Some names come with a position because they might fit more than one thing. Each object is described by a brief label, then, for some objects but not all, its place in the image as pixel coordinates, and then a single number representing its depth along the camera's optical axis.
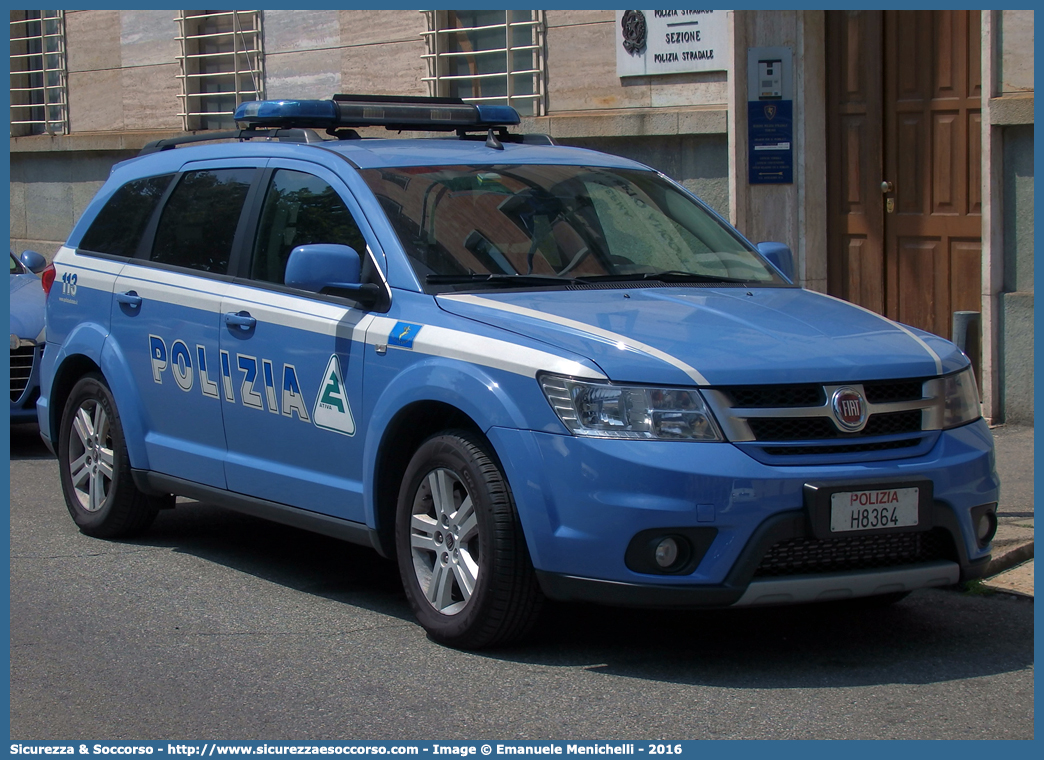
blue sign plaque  11.48
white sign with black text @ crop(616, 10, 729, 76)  11.78
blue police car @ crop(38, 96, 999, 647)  4.72
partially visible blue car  9.70
